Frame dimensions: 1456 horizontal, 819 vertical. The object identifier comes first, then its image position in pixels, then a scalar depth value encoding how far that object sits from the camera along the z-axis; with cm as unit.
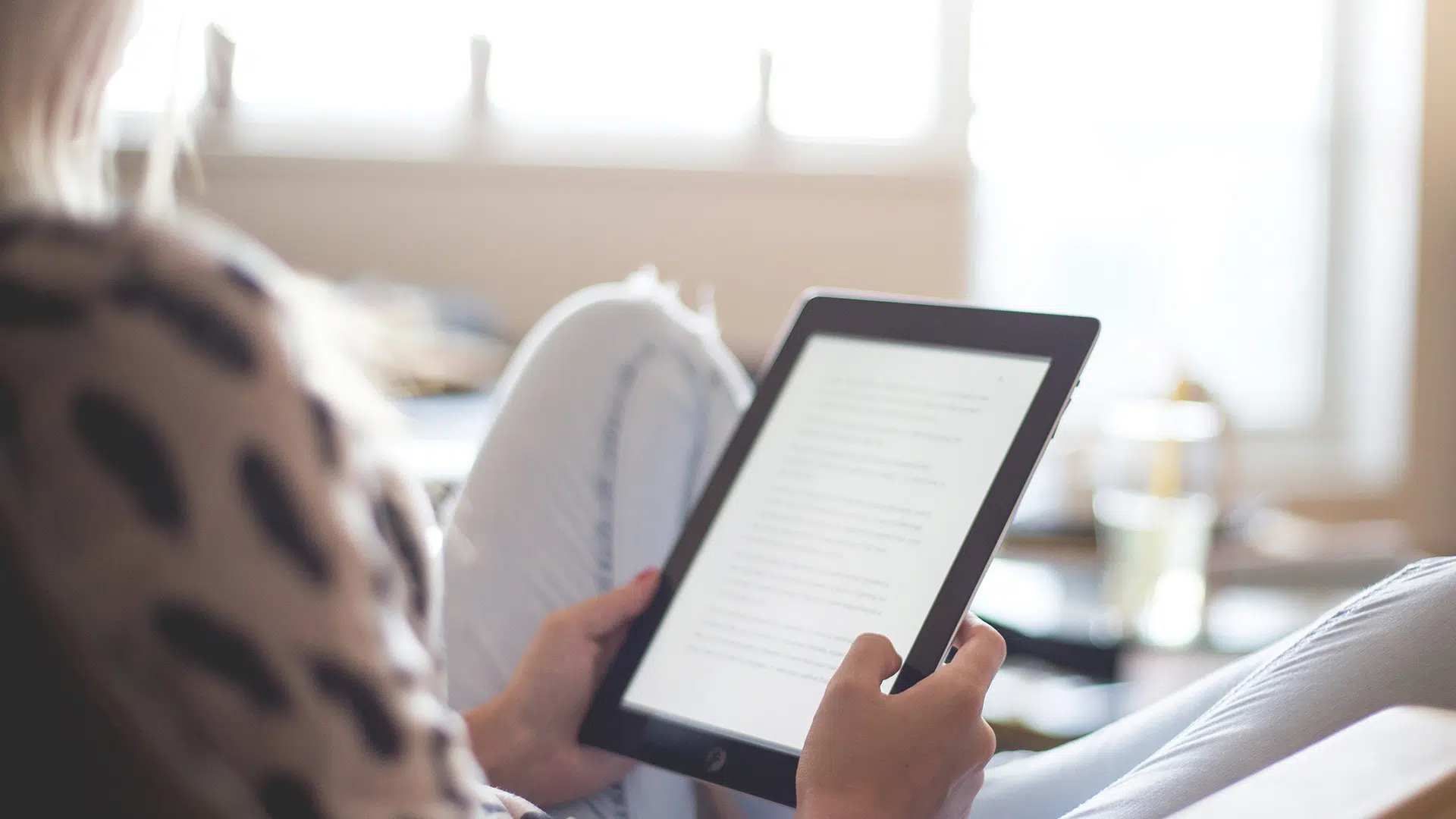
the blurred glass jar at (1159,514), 167
